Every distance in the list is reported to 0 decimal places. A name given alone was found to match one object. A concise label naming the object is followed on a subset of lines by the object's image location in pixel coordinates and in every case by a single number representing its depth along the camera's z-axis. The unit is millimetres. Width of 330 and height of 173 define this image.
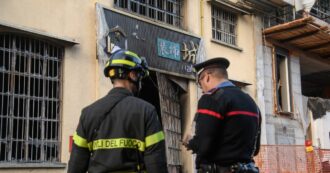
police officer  4320
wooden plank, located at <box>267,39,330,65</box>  15470
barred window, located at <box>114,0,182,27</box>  11148
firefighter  3623
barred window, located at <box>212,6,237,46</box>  13602
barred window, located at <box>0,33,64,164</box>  8328
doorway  11406
